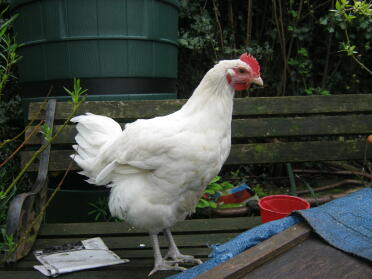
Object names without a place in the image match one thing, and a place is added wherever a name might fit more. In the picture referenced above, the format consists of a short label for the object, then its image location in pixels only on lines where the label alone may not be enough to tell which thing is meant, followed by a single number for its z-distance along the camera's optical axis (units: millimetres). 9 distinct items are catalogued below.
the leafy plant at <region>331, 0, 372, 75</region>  1710
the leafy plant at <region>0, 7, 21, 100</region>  1039
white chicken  1395
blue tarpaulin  891
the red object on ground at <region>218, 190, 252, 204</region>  2549
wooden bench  1831
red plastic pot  1694
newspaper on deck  1402
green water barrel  2018
